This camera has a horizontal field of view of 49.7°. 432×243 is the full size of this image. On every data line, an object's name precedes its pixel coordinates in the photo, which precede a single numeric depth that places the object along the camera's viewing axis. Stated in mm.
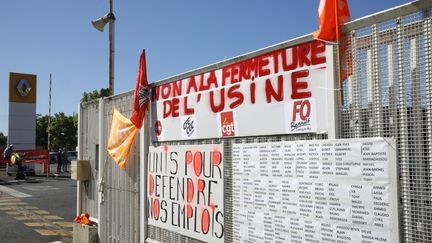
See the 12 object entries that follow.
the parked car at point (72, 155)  47488
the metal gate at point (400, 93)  3225
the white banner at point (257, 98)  4109
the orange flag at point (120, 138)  7274
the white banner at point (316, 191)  3393
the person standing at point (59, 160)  30408
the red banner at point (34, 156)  27203
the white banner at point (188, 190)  5285
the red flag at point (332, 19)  3893
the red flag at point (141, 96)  6859
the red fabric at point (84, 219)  8808
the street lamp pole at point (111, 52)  13445
